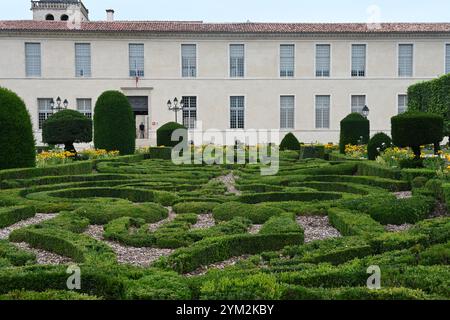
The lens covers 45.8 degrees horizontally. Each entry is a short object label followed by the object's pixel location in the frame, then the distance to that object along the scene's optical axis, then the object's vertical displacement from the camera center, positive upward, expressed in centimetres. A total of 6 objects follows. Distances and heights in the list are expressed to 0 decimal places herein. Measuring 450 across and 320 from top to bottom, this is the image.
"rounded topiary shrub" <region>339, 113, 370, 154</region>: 2031 -4
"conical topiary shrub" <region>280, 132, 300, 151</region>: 2369 -57
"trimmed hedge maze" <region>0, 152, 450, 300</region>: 358 -105
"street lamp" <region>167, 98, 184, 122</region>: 3303 +163
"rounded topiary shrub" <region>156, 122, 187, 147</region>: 2203 -22
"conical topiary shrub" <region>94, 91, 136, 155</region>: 1947 +33
